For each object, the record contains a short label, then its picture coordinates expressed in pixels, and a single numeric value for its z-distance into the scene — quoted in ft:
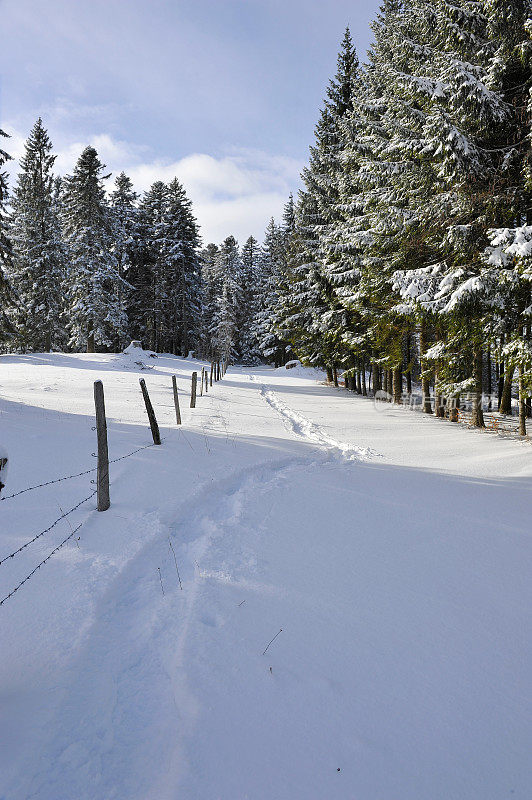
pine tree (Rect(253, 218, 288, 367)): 149.69
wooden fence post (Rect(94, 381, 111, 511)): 17.43
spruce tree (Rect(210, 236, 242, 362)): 181.47
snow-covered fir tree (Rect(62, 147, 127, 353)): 110.93
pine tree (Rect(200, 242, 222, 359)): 190.29
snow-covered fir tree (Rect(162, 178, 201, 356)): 135.64
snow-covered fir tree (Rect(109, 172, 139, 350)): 131.80
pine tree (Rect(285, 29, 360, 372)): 71.15
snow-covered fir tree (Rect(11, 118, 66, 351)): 106.93
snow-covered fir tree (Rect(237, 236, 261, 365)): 193.00
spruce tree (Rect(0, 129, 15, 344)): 58.87
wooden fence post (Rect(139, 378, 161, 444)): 27.45
